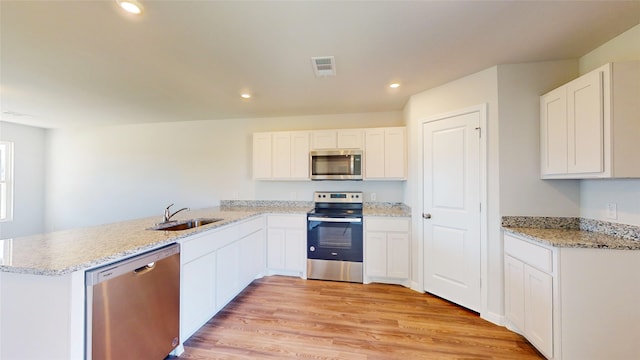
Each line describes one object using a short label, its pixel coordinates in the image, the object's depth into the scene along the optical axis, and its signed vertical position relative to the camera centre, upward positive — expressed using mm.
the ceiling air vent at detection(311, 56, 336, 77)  2164 +1124
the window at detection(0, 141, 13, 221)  4398 +4
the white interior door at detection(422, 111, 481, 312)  2449 -286
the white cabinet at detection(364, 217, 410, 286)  3096 -893
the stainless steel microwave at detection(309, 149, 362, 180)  3516 +272
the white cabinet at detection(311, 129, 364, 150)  3564 +660
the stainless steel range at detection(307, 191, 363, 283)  3219 -887
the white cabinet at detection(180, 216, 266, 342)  1952 -877
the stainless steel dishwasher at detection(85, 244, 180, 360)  1301 -792
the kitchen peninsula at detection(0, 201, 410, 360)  1210 -566
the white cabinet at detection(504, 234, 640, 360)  1585 -829
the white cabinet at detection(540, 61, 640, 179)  1614 +433
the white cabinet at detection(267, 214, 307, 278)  3385 -901
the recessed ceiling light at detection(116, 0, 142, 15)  1448 +1097
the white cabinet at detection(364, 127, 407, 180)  3420 +418
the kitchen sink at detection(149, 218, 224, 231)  2345 -454
